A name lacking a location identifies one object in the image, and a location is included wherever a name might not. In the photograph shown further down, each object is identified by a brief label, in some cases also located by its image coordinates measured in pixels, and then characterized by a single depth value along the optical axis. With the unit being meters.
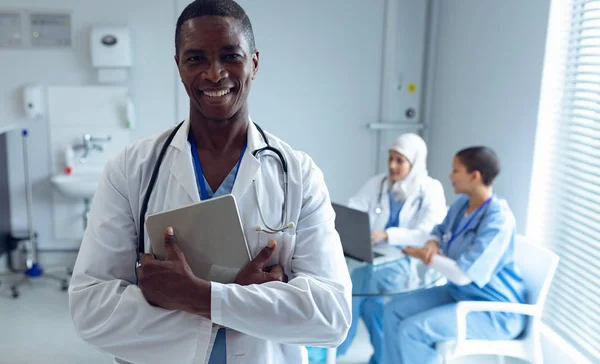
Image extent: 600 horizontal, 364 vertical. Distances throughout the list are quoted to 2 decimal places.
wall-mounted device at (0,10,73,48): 3.81
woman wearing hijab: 2.62
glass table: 2.11
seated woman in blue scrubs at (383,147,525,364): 2.21
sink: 3.72
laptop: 2.25
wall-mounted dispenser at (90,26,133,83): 3.78
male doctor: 0.99
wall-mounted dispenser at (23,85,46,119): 3.77
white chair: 2.17
